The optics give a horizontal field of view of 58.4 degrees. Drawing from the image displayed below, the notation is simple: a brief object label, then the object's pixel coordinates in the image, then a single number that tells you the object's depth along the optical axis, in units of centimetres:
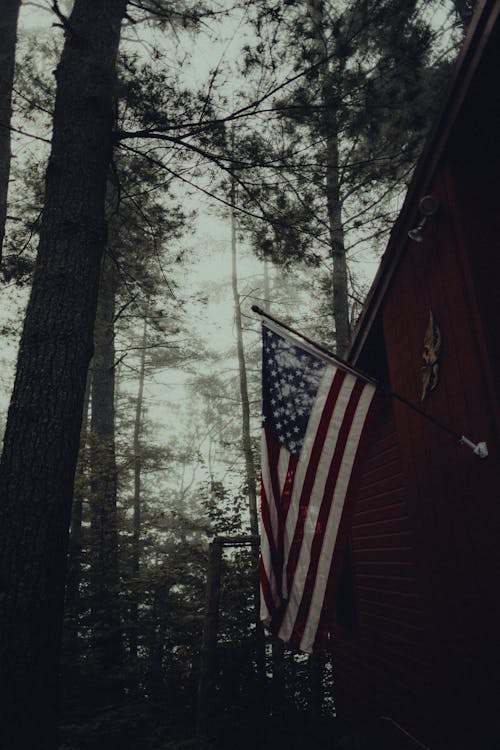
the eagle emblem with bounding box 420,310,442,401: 339
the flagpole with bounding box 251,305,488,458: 273
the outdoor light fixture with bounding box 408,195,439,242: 322
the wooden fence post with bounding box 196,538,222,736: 552
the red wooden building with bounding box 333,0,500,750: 281
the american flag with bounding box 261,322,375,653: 288
